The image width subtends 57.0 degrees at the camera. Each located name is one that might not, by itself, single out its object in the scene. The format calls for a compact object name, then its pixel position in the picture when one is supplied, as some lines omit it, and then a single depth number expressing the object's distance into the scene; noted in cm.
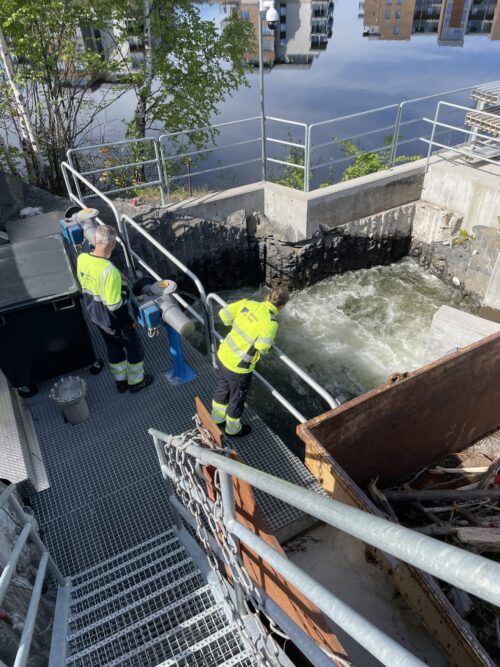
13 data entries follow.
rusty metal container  341
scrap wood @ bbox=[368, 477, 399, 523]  460
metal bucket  450
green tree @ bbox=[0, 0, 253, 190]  946
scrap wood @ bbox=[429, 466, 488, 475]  550
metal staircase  238
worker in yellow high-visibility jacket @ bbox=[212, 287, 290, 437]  400
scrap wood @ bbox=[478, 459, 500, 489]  521
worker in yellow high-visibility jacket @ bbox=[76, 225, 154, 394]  426
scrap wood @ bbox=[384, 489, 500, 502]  498
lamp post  755
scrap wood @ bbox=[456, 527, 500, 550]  440
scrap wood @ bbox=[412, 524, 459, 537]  450
